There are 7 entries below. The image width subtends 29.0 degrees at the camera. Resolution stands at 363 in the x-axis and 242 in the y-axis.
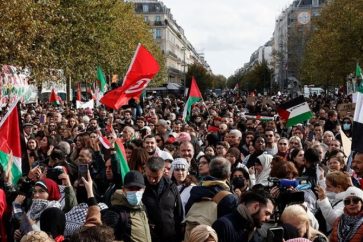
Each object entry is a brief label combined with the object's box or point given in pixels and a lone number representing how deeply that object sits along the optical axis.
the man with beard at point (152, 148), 10.23
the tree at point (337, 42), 39.94
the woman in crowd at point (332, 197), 6.80
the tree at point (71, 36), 22.00
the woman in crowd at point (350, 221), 5.88
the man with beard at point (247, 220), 5.46
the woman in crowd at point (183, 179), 7.82
